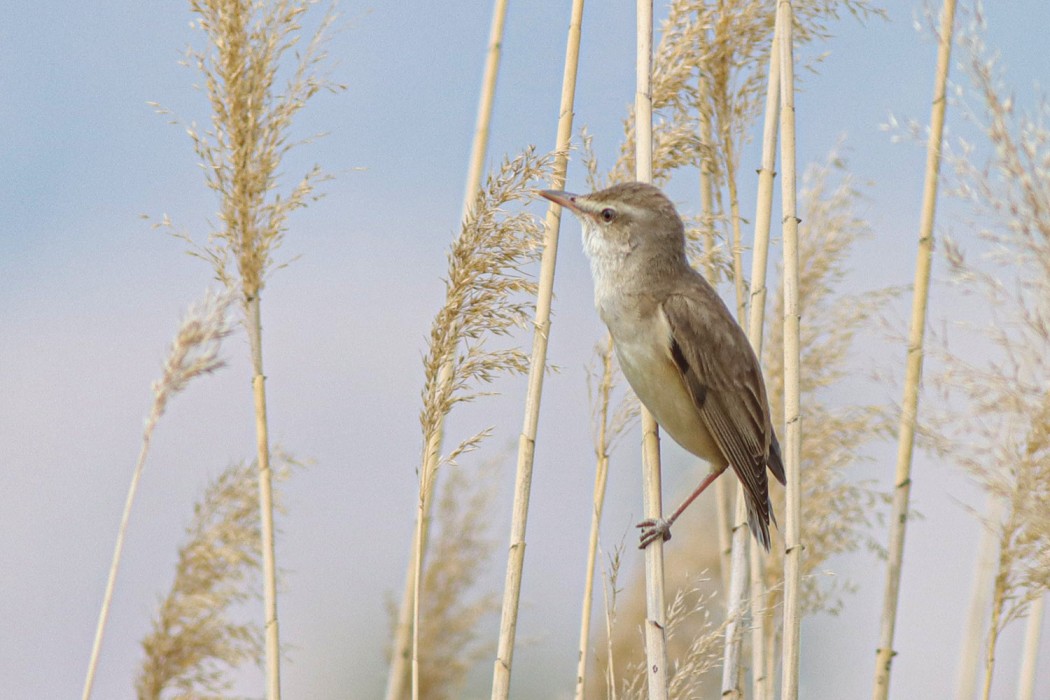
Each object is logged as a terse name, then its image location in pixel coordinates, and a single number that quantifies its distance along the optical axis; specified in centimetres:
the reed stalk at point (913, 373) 561
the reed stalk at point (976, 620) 751
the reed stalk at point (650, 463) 440
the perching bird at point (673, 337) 516
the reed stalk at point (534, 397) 454
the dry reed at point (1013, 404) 516
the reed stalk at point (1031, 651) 680
